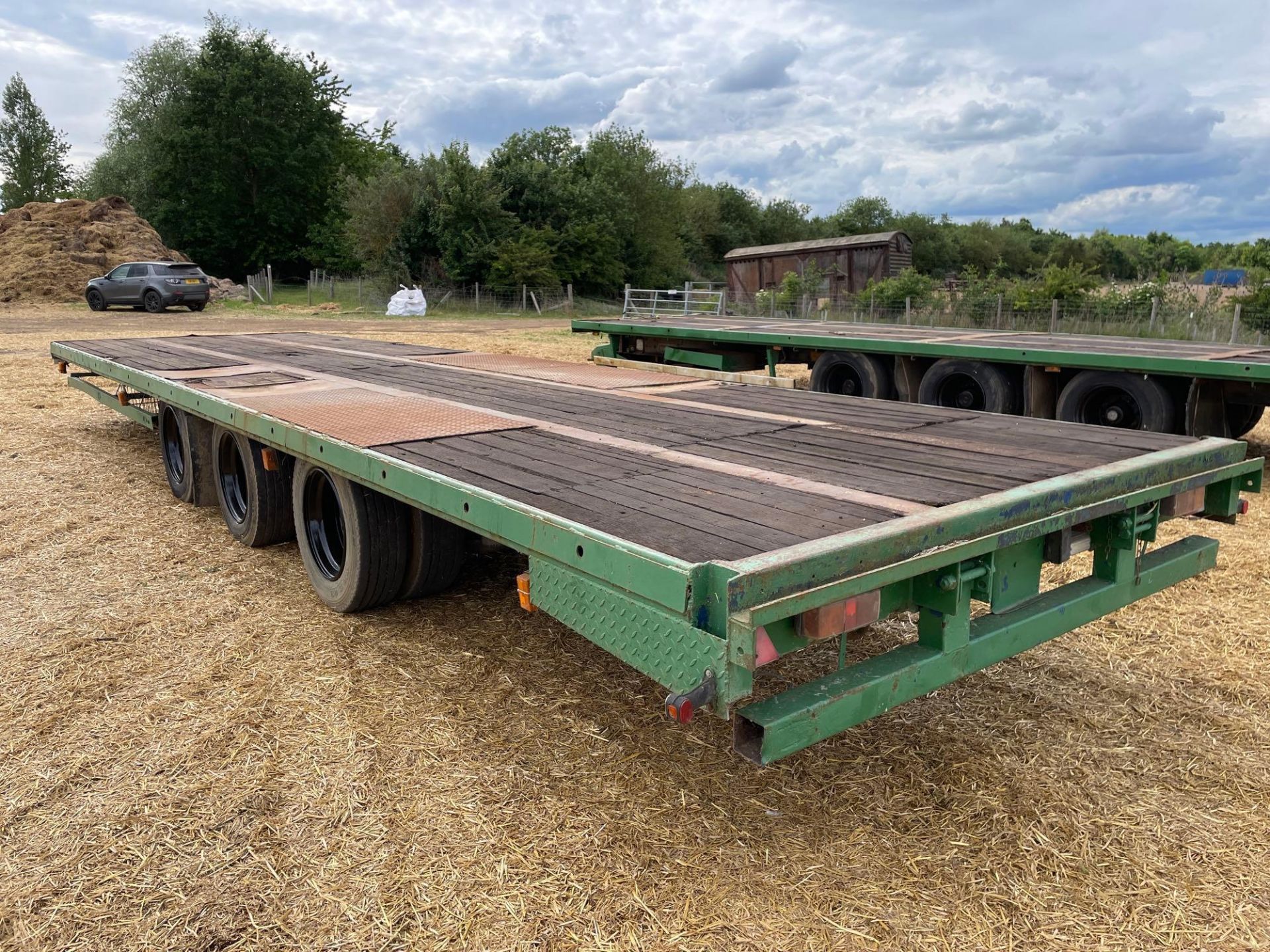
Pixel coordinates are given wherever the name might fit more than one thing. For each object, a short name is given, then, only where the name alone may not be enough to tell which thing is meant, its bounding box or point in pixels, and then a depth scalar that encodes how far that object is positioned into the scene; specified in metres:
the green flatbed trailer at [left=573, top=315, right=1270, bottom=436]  7.99
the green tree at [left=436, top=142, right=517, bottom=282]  35.00
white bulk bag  31.73
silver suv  27.16
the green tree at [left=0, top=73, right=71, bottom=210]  58.84
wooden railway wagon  33.41
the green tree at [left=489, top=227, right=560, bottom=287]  35.19
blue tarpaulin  20.95
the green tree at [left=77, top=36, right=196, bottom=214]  45.06
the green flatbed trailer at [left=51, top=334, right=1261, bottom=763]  2.39
